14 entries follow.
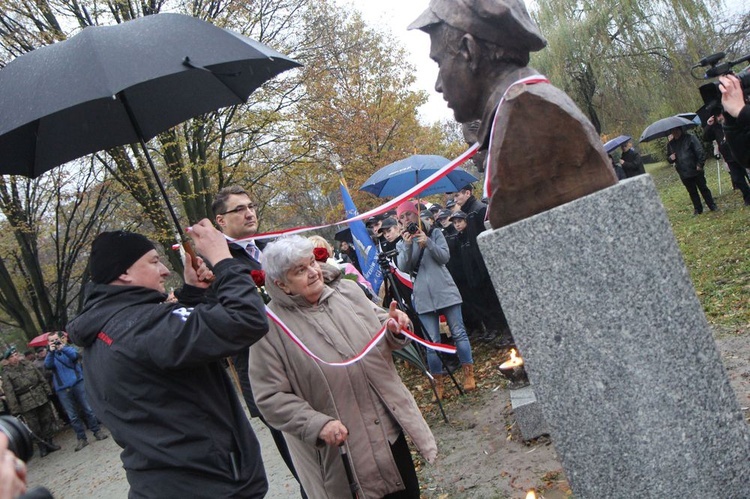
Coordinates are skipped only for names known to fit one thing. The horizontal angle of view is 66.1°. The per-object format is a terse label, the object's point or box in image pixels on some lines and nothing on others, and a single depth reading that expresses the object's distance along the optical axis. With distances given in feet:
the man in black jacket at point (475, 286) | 25.80
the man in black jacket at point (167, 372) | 7.36
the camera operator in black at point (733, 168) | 34.45
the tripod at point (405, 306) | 21.31
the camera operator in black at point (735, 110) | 9.20
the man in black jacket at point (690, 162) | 37.14
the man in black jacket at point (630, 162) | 43.93
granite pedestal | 6.86
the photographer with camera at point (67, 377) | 35.63
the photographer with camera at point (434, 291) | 21.12
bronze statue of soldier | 7.13
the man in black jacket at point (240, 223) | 12.53
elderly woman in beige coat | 9.27
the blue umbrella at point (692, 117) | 41.21
